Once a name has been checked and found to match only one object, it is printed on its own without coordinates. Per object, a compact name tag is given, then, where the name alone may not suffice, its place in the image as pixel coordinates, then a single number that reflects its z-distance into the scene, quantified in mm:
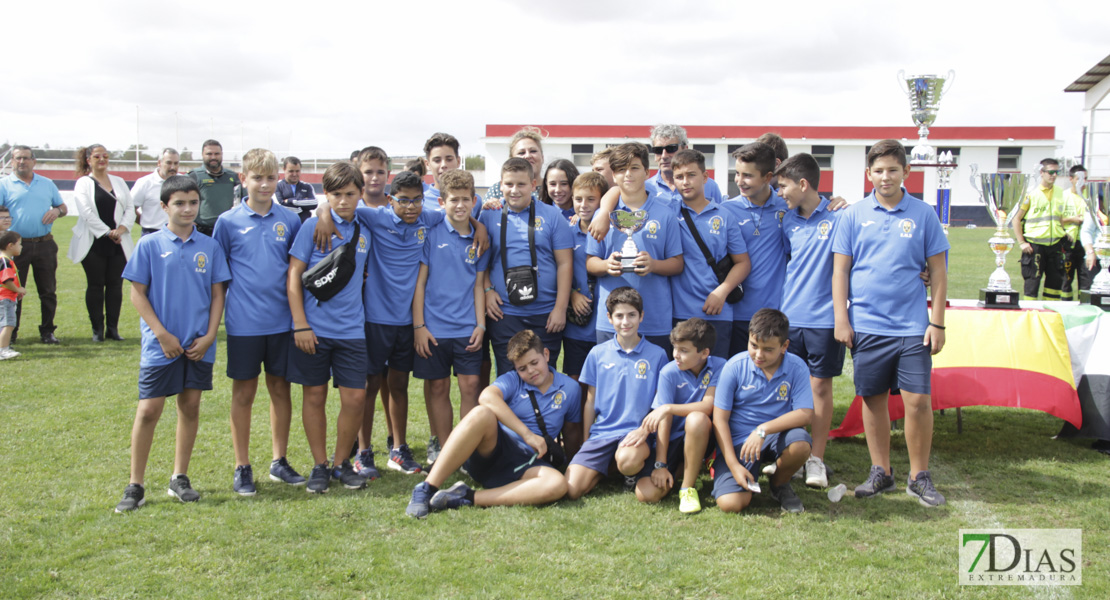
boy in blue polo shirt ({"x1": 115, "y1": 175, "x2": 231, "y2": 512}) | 3900
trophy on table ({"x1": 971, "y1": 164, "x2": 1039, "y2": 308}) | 5258
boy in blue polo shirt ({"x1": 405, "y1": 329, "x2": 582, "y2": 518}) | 3990
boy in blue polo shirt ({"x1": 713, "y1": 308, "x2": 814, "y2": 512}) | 3904
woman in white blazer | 8367
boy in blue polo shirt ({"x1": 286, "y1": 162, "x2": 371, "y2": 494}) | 4172
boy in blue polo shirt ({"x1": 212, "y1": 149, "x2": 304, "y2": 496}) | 4160
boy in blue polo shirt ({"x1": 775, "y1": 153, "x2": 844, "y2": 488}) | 4348
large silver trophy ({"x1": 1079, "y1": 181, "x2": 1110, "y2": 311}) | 5293
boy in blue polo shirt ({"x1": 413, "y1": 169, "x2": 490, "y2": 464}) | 4465
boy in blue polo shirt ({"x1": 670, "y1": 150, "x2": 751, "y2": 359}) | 4527
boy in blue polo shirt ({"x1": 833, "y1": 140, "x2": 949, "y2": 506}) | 4031
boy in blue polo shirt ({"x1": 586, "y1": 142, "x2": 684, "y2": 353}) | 4441
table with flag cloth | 4824
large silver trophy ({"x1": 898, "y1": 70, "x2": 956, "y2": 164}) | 7180
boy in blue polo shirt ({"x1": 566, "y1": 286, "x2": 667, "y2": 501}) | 4125
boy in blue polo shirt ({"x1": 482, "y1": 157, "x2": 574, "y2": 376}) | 4531
